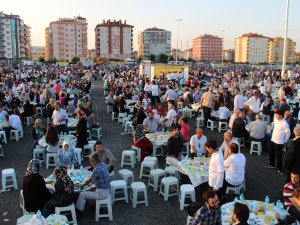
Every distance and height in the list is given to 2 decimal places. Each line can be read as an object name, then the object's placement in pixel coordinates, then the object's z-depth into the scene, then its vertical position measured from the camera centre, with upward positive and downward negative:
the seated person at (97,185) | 4.77 -1.99
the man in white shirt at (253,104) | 10.27 -0.90
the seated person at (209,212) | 3.38 -1.74
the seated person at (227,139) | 6.00 -1.34
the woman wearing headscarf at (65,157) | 6.02 -1.82
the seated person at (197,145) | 6.56 -1.63
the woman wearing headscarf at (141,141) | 7.67 -1.81
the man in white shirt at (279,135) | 6.44 -1.36
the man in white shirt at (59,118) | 8.65 -1.31
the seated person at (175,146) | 6.45 -1.64
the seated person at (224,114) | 10.35 -1.31
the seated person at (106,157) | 5.81 -1.76
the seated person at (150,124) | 8.27 -1.40
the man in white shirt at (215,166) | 4.55 -1.51
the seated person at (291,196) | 4.01 -1.99
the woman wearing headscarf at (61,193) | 4.58 -2.08
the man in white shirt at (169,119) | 9.29 -1.39
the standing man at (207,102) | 10.49 -0.86
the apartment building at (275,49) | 122.30 +16.01
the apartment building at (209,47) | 135.23 +18.28
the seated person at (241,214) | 3.10 -1.61
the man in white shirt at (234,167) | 5.14 -1.74
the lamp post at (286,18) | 17.84 +4.49
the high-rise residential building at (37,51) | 122.45 +13.85
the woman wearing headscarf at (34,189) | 4.56 -1.98
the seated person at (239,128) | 8.45 -1.53
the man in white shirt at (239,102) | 10.93 -0.86
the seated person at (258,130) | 8.11 -1.53
